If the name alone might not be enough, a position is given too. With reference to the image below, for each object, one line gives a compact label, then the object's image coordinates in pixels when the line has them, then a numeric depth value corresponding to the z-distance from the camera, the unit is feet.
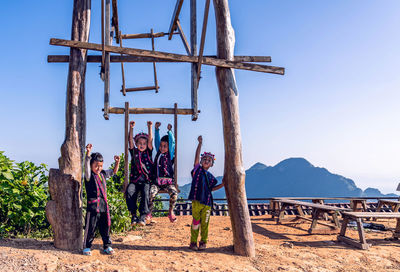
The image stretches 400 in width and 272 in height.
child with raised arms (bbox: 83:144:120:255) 14.76
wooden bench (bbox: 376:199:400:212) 33.47
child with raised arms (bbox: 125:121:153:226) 16.57
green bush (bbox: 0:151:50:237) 16.46
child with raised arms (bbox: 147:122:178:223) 17.25
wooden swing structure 16.47
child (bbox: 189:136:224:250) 17.06
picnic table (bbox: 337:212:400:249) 20.71
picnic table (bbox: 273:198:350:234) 24.81
